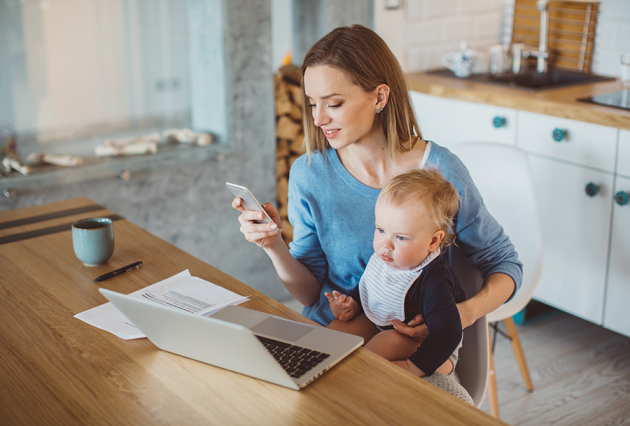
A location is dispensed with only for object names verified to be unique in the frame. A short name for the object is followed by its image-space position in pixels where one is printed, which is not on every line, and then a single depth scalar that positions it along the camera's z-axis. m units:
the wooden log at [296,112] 3.04
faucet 3.10
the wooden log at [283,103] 3.02
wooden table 0.91
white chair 1.92
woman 1.43
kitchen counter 2.29
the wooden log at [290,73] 3.04
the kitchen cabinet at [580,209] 2.30
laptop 0.94
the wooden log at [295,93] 3.03
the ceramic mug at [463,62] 3.09
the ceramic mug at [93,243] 1.43
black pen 1.38
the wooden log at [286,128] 3.03
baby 1.25
